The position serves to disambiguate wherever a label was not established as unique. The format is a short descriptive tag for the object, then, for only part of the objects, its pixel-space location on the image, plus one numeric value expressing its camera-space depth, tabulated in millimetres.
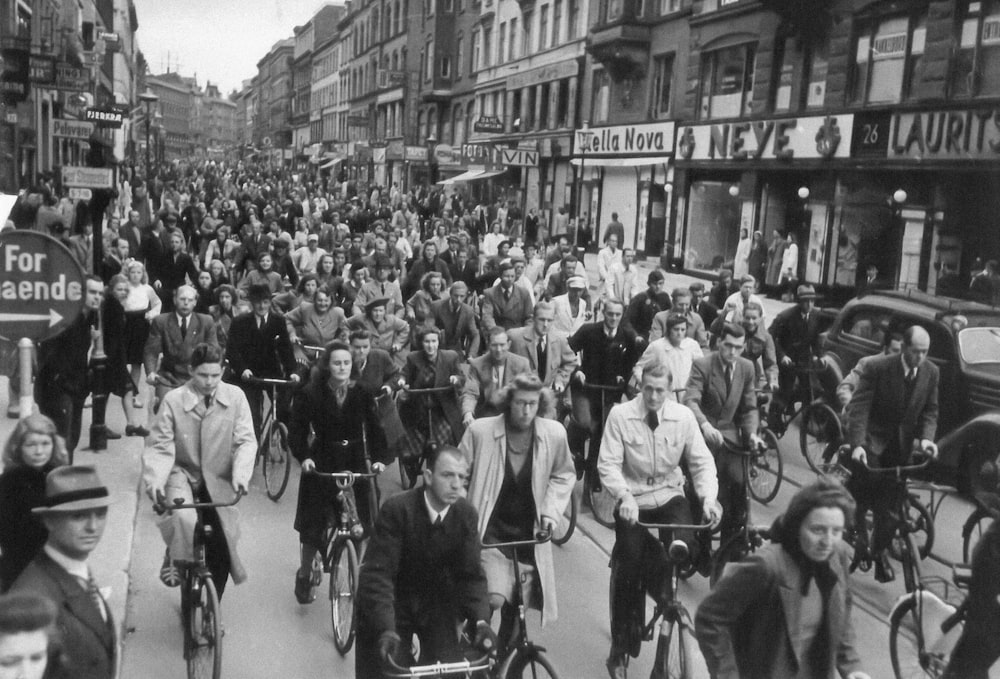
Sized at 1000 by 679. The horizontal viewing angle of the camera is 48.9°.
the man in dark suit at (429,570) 4555
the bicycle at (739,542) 6909
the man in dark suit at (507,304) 13188
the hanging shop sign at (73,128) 15442
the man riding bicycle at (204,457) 6082
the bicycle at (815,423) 10930
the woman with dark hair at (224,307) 11773
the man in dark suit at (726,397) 8047
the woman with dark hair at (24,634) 3018
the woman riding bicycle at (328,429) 7016
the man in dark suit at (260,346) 10078
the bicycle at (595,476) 9781
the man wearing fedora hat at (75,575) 3695
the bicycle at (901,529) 7492
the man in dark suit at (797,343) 12516
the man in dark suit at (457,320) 11812
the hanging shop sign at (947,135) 20094
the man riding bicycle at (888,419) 7766
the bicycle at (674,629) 5547
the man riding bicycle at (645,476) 6184
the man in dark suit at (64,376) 9875
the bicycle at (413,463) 9853
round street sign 6191
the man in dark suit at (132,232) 17952
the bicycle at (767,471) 10000
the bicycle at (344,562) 6574
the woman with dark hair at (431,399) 9875
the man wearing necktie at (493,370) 8672
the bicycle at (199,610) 5805
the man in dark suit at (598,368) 10078
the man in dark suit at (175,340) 9852
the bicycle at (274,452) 10078
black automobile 9578
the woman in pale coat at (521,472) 5992
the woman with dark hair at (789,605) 3902
